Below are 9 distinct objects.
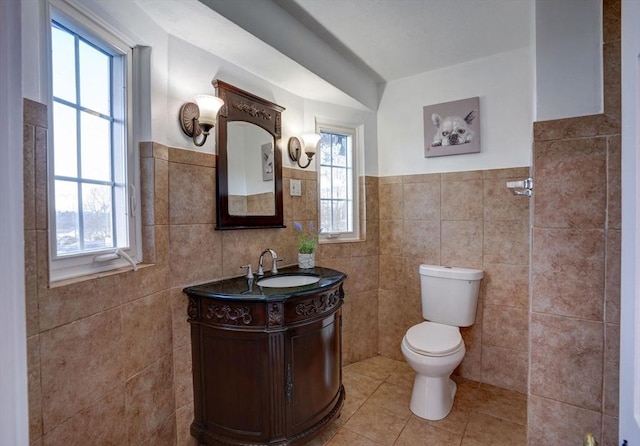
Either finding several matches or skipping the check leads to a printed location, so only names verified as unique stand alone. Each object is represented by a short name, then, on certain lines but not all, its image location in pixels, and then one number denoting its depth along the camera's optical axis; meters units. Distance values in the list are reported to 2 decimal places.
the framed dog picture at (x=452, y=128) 2.34
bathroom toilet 1.91
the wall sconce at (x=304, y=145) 2.26
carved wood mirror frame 1.79
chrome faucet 1.90
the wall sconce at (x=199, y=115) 1.60
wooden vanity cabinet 1.51
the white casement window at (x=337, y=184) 2.59
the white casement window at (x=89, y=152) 1.13
